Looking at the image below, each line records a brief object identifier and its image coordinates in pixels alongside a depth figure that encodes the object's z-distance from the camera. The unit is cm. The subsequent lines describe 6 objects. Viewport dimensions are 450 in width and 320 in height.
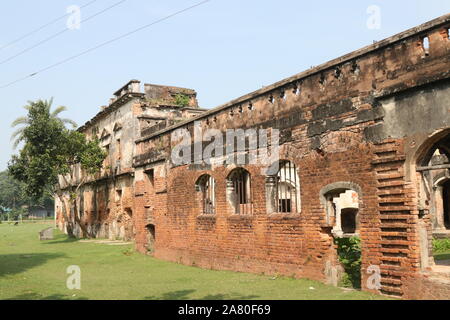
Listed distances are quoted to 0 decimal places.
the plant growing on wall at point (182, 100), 2456
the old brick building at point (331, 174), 775
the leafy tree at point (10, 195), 8938
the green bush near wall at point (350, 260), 943
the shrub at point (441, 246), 1576
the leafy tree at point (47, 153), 2453
